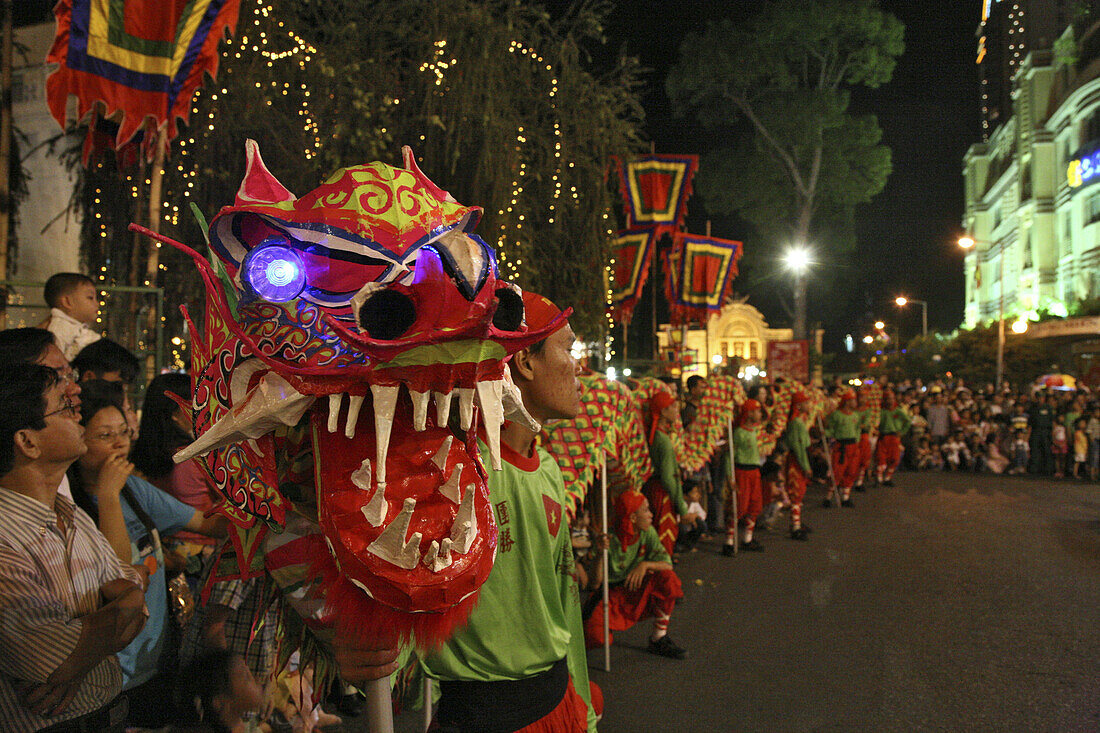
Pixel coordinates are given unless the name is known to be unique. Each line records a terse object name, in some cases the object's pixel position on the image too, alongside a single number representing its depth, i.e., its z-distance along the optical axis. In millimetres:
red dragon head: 1317
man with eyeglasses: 2102
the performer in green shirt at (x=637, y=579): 5027
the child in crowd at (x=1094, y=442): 17078
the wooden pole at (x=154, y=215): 5820
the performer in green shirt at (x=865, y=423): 14000
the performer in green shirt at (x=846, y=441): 13414
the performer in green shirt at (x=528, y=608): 2338
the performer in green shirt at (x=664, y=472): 6465
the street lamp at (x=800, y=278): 30234
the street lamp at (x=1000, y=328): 22500
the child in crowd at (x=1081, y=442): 17250
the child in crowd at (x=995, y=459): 19172
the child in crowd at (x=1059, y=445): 17812
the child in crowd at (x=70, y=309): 4672
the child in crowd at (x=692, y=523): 8438
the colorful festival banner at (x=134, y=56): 5418
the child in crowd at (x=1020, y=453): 18609
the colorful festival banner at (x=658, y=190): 12533
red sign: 14797
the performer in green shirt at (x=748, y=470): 9750
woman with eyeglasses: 2758
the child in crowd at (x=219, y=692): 2268
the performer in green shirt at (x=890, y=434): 16250
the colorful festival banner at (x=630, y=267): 13078
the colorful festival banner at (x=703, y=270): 15844
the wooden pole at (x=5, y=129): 6156
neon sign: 38906
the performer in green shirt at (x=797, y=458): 10742
